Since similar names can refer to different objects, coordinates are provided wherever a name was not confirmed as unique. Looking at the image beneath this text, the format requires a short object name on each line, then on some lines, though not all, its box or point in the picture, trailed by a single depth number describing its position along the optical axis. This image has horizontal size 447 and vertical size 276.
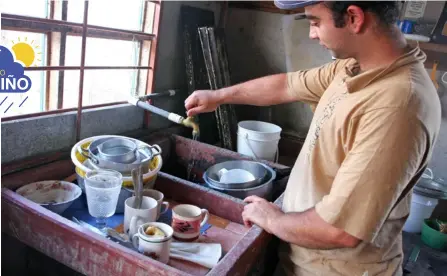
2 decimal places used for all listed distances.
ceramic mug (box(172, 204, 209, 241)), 1.17
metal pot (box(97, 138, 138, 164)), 1.29
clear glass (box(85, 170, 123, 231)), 1.19
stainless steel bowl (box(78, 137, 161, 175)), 1.28
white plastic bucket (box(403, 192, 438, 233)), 2.51
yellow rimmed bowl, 1.28
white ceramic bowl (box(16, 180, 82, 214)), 1.28
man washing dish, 0.85
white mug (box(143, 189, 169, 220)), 1.28
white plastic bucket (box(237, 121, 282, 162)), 2.11
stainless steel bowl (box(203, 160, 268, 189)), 1.54
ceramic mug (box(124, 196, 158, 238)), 1.13
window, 1.30
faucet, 1.58
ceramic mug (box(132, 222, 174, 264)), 1.00
